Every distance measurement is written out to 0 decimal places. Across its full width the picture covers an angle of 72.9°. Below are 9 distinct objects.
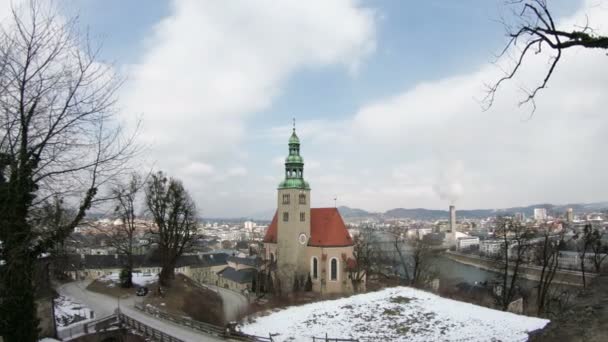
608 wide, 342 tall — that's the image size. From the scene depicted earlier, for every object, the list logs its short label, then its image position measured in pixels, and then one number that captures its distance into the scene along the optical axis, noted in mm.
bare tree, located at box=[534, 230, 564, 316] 25266
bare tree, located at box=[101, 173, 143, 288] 29641
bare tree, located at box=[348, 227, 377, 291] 35656
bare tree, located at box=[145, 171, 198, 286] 30641
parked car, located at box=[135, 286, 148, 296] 29422
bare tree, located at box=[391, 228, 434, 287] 37050
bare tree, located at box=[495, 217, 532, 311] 27019
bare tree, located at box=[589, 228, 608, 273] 34250
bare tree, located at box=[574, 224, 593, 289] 32844
